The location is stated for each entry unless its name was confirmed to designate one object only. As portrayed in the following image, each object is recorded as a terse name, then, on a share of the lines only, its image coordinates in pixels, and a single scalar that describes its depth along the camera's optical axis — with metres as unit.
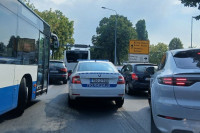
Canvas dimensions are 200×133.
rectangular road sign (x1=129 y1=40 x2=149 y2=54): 29.75
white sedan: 7.16
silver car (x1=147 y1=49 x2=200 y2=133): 3.67
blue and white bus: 5.25
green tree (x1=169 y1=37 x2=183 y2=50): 102.71
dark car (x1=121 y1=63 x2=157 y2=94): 11.20
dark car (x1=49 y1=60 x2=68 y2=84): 17.03
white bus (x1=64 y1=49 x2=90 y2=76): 28.12
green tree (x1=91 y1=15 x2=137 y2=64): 62.25
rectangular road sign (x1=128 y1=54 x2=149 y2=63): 29.27
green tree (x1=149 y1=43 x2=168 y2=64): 92.69
